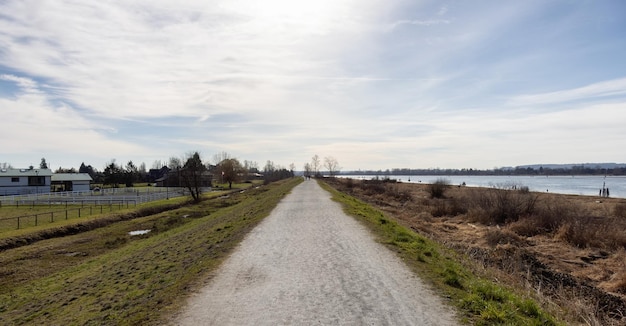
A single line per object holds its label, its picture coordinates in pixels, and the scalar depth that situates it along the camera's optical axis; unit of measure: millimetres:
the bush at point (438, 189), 42531
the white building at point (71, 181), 68125
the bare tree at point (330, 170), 178625
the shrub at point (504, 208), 23531
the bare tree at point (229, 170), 91438
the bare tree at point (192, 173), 50241
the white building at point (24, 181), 57062
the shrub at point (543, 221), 19812
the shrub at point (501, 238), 17050
